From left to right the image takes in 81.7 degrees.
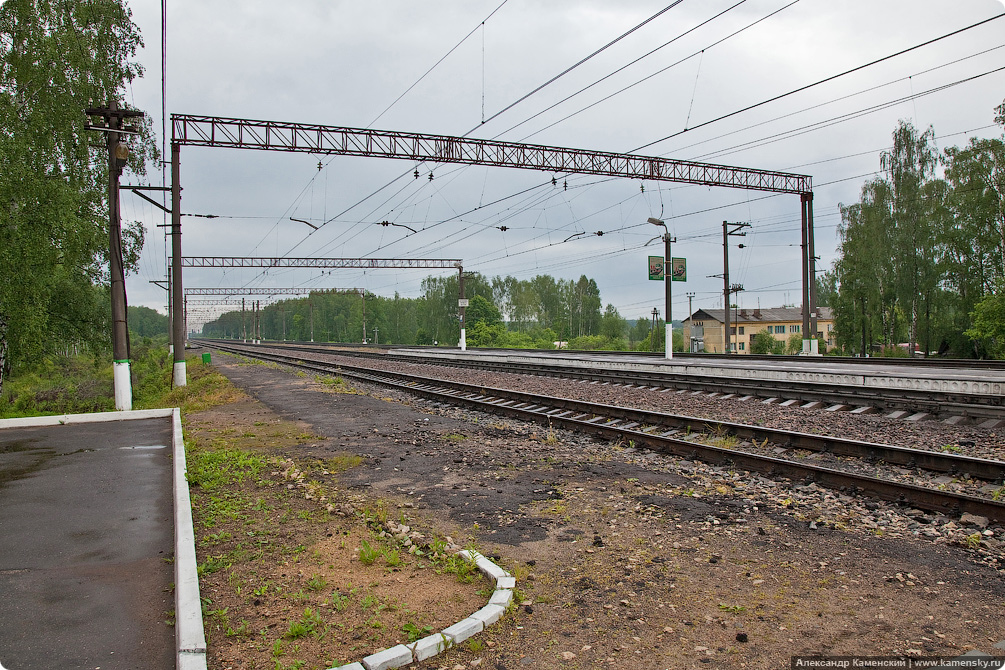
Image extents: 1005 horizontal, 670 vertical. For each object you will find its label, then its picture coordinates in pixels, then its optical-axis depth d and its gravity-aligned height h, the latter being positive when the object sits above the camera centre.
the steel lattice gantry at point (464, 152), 20.20 +7.05
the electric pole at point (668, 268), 28.55 +3.17
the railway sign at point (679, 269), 31.03 +3.27
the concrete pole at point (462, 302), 45.68 +2.56
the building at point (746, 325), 94.19 +0.58
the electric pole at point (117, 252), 14.90 +2.34
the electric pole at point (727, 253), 39.12 +5.19
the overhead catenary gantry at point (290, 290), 63.44 +5.37
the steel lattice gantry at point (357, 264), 48.78 +6.22
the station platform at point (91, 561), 3.39 -1.79
